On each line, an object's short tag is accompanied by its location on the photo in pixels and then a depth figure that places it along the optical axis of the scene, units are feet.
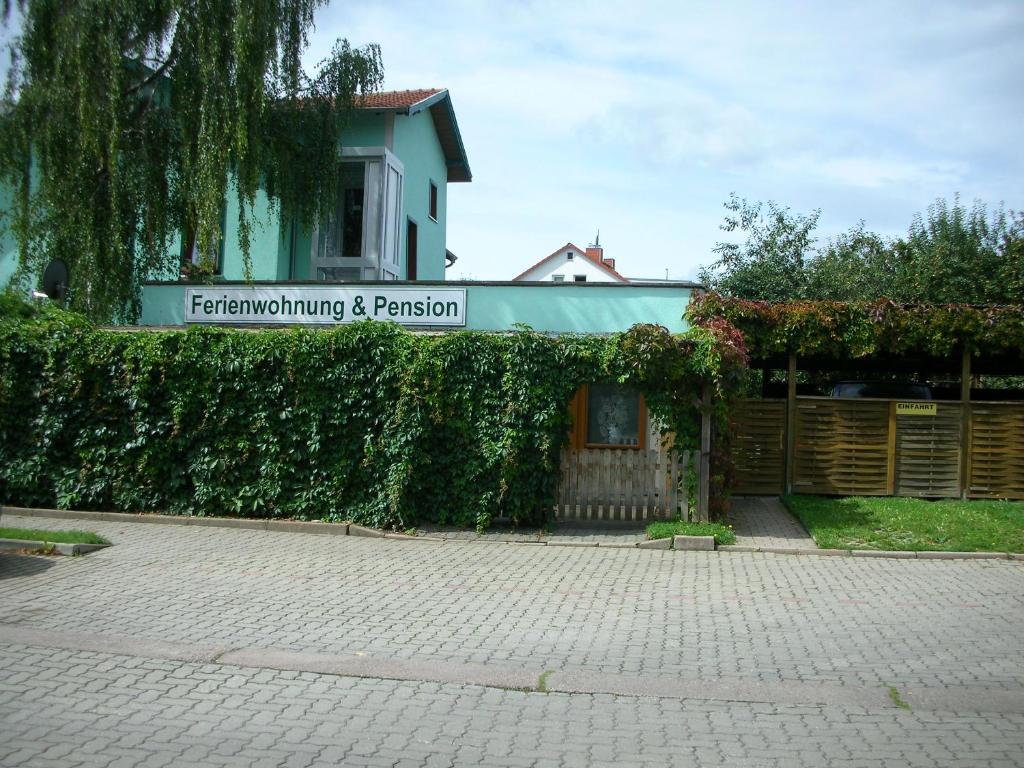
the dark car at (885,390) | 53.21
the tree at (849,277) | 83.25
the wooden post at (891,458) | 50.39
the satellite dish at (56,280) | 52.34
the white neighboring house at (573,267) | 244.63
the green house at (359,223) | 67.41
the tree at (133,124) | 52.11
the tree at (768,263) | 84.89
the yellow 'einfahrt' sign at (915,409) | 50.19
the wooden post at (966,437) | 50.11
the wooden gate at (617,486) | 42.98
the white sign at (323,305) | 51.37
